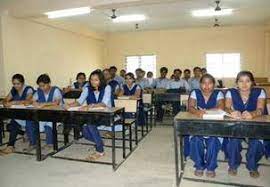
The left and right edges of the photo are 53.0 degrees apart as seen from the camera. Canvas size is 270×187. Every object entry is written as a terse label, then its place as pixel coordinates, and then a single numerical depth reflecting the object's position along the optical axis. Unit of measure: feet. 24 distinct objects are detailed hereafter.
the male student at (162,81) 24.03
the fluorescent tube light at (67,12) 18.00
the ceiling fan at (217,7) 19.42
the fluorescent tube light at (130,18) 24.27
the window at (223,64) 31.65
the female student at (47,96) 13.29
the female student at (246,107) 9.48
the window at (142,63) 34.12
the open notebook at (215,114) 8.75
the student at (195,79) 23.01
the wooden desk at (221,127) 8.13
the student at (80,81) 22.00
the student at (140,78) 24.55
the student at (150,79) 25.10
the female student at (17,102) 13.23
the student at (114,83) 19.10
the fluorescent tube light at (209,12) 22.59
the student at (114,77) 21.48
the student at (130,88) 18.53
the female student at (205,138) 9.61
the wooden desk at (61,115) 10.70
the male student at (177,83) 22.82
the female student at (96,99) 11.97
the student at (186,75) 24.14
